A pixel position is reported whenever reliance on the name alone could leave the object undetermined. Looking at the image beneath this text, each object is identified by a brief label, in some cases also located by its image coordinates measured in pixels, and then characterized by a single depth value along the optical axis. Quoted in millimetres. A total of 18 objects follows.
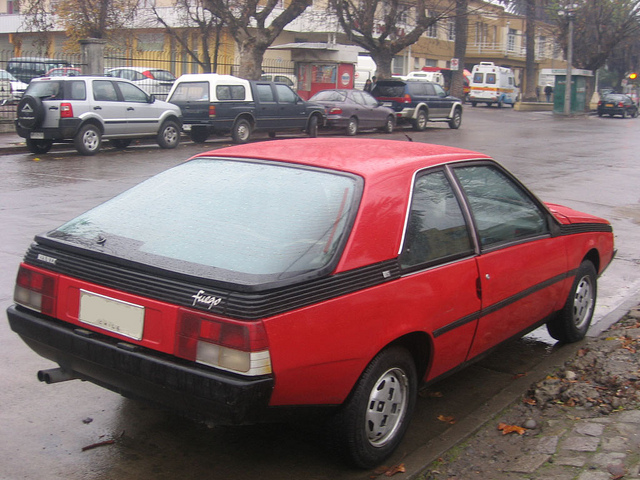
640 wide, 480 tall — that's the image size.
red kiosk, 33812
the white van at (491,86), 51625
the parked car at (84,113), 15875
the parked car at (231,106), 19438
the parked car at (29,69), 25438
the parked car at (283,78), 32406
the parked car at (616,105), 45969
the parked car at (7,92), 20703
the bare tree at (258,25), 27047
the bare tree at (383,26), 34062
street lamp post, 41022
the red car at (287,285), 2982
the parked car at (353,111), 23578
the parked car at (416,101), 28297
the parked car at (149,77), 25500
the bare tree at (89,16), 28500
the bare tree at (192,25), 32531
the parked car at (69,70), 22803
